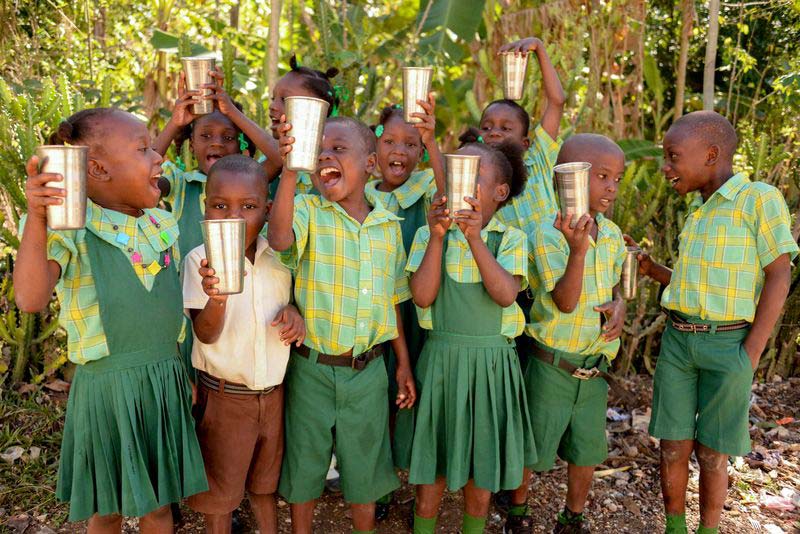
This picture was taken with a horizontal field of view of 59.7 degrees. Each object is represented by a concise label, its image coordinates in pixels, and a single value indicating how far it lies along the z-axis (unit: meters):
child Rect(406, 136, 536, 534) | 2.88
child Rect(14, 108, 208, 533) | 2.39
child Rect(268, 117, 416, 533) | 2.77
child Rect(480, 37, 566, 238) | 3.44
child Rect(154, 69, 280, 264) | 3.14
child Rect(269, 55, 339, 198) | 3.28
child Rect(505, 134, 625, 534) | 3.04
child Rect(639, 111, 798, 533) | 2.95
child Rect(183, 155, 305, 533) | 2.66
